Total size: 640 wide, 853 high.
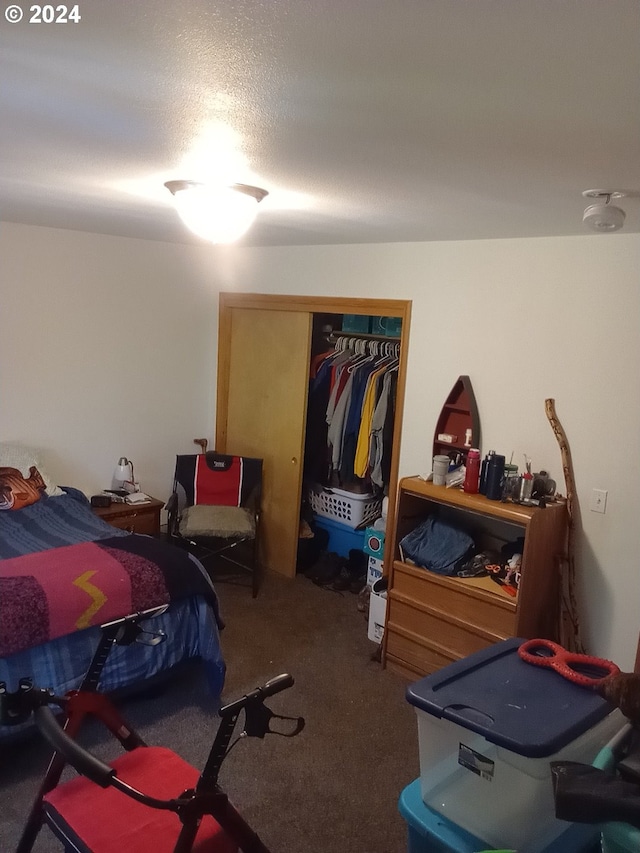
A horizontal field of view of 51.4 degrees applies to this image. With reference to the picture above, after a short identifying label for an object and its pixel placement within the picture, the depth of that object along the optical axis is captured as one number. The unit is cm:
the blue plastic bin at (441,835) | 129
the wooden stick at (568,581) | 311
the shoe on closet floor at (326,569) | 452
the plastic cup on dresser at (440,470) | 338
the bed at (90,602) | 262
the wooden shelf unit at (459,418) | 350
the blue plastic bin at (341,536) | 467
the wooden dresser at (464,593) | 300
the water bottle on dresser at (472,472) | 325
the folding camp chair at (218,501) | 431
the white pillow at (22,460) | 404
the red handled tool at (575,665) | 144
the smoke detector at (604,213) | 206
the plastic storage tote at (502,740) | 129
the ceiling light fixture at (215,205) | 229
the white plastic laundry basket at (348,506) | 458
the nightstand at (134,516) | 428
